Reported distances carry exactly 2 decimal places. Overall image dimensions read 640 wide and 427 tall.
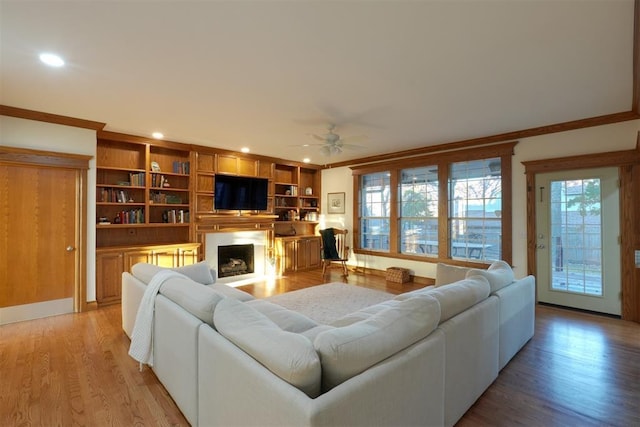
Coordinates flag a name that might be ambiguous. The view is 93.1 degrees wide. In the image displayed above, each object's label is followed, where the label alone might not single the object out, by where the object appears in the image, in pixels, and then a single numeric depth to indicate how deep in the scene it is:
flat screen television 5.78
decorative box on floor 5.84
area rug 4.10
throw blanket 2.41
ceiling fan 4.16
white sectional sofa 1.20
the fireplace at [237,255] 5.72
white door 3.97
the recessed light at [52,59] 2.46
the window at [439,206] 5.04
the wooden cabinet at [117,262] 4.37
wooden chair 6.56
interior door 3.69
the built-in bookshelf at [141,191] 4.82
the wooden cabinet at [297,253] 6.61
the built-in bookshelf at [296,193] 7.21
